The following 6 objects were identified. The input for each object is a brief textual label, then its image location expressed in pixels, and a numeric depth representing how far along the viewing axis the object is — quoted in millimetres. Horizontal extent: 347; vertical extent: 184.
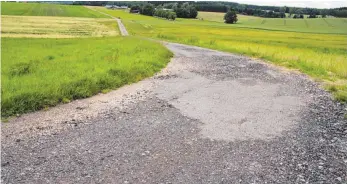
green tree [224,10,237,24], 123569
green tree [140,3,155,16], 150625
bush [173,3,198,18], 147250
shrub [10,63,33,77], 13802
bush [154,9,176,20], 124638
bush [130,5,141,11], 168488
